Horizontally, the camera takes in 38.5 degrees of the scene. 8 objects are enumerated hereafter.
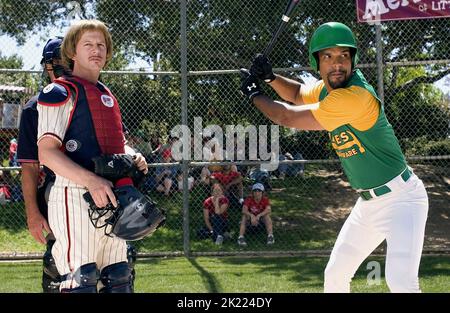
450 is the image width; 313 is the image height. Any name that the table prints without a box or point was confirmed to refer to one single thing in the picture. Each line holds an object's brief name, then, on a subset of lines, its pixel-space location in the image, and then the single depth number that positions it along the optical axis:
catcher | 3.30
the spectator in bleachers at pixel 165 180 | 10.08
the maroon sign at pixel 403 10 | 8.36
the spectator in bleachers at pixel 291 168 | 11.05
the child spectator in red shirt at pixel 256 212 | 9.15
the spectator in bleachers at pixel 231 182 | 9.68
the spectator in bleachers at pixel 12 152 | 10.76
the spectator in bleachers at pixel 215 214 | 9.35
